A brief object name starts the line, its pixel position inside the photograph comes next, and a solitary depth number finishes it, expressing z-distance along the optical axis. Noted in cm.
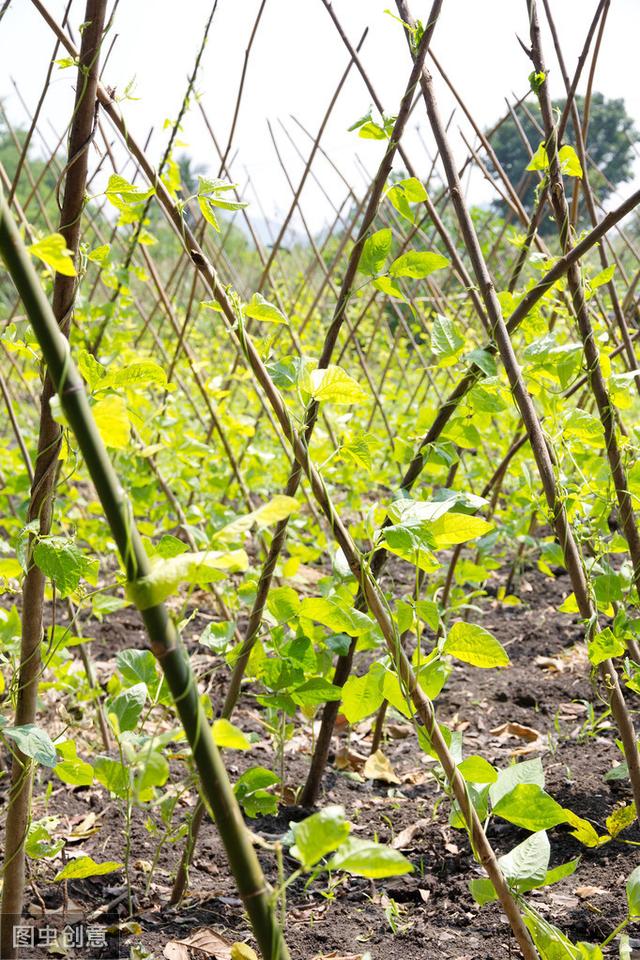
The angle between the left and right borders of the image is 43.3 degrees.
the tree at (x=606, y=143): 3173
